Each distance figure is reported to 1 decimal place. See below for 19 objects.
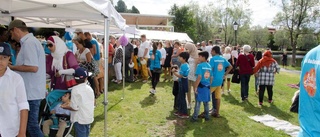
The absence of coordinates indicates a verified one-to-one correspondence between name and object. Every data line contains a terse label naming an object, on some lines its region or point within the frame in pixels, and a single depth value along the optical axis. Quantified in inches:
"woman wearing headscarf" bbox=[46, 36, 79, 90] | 171.8
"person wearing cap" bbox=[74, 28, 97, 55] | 228.1
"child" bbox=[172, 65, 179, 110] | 246.4
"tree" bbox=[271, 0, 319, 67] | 1175.0
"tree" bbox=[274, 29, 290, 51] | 2139.3
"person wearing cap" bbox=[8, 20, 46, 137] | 121.1
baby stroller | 158.4
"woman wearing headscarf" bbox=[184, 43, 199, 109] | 241.3
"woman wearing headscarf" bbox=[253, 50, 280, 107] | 277.3
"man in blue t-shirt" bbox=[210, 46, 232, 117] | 228.5
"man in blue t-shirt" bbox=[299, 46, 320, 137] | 64.7
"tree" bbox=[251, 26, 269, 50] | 2694.4
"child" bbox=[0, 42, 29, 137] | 93.3
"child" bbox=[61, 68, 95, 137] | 135.6
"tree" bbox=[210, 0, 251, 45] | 1795.5
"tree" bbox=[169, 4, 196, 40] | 2010.3
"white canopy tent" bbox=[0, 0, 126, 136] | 151.8
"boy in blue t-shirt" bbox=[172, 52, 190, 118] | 229.6
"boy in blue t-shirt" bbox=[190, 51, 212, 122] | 209.2
